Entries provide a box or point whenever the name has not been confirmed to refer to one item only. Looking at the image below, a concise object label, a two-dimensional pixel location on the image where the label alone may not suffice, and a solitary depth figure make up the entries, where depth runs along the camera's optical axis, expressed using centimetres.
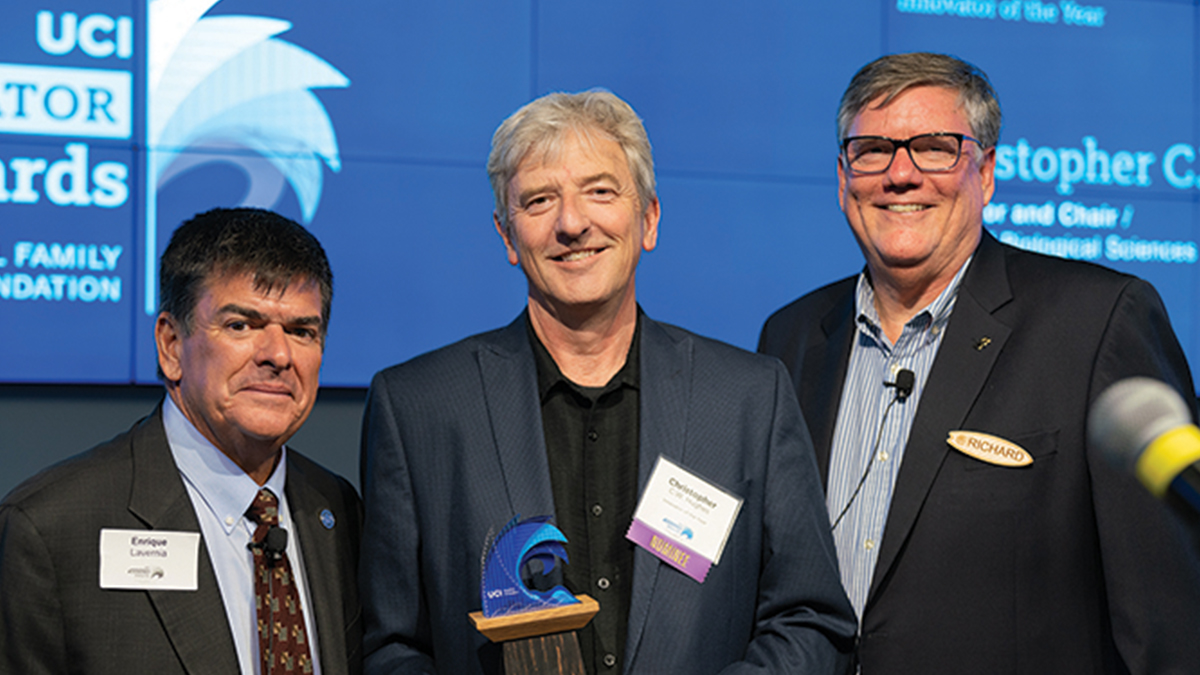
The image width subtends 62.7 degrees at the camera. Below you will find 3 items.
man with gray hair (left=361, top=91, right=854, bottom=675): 171
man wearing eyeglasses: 194
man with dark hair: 164
